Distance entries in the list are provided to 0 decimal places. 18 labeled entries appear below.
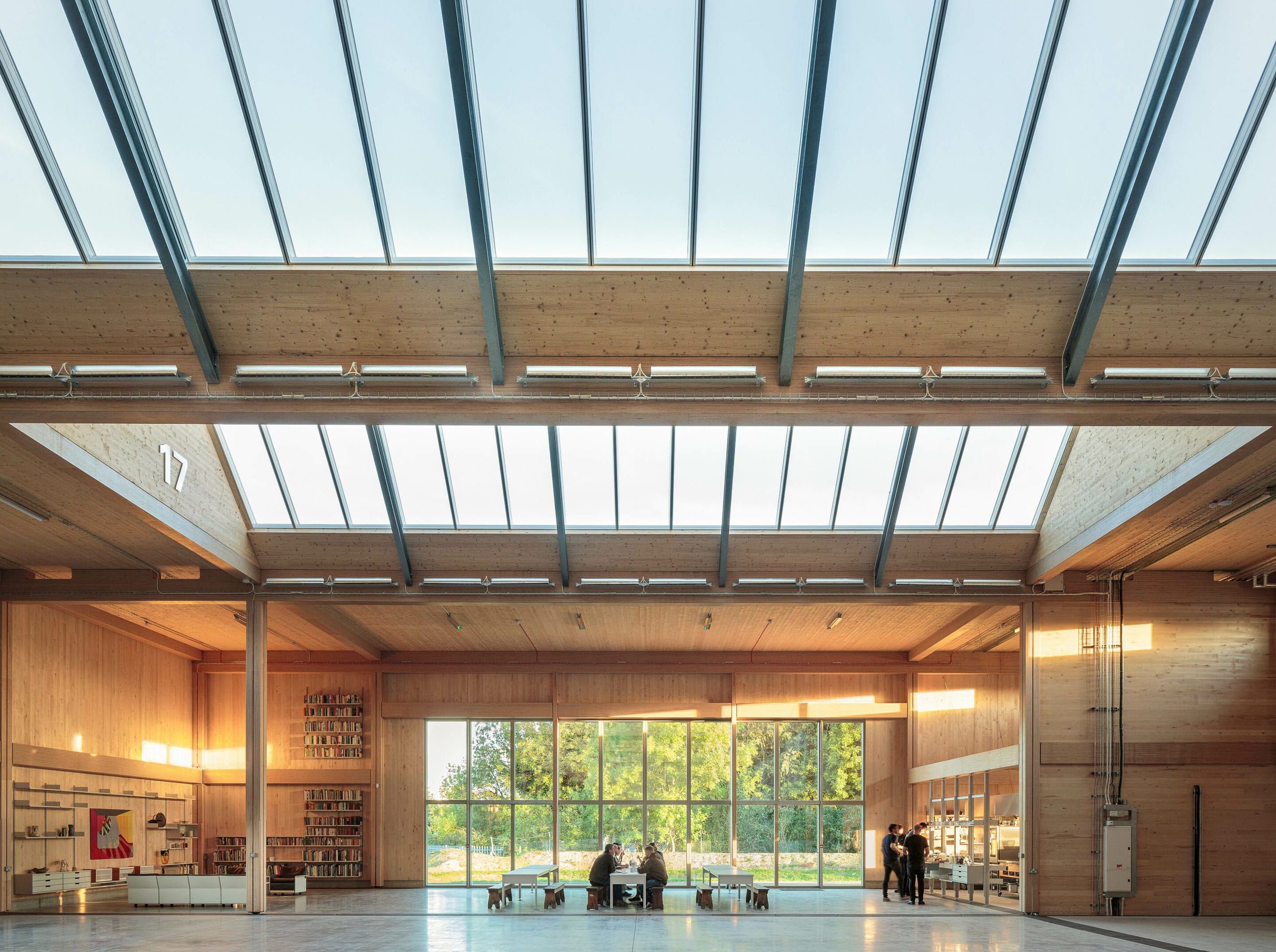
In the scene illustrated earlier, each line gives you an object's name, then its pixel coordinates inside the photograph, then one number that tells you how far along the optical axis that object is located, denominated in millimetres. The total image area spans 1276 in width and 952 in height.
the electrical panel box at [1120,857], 17812
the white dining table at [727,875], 19859
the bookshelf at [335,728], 26609
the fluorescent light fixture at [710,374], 12383
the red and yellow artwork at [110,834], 22142
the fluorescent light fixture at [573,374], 12391
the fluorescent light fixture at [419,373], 12445
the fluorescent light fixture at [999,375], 12203
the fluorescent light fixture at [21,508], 14672
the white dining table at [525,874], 20328
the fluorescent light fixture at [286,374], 12336
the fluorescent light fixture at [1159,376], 11938
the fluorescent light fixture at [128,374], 12047
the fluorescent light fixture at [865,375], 12328
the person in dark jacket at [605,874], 20078
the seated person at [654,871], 19766
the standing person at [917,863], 21047
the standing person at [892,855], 22219
